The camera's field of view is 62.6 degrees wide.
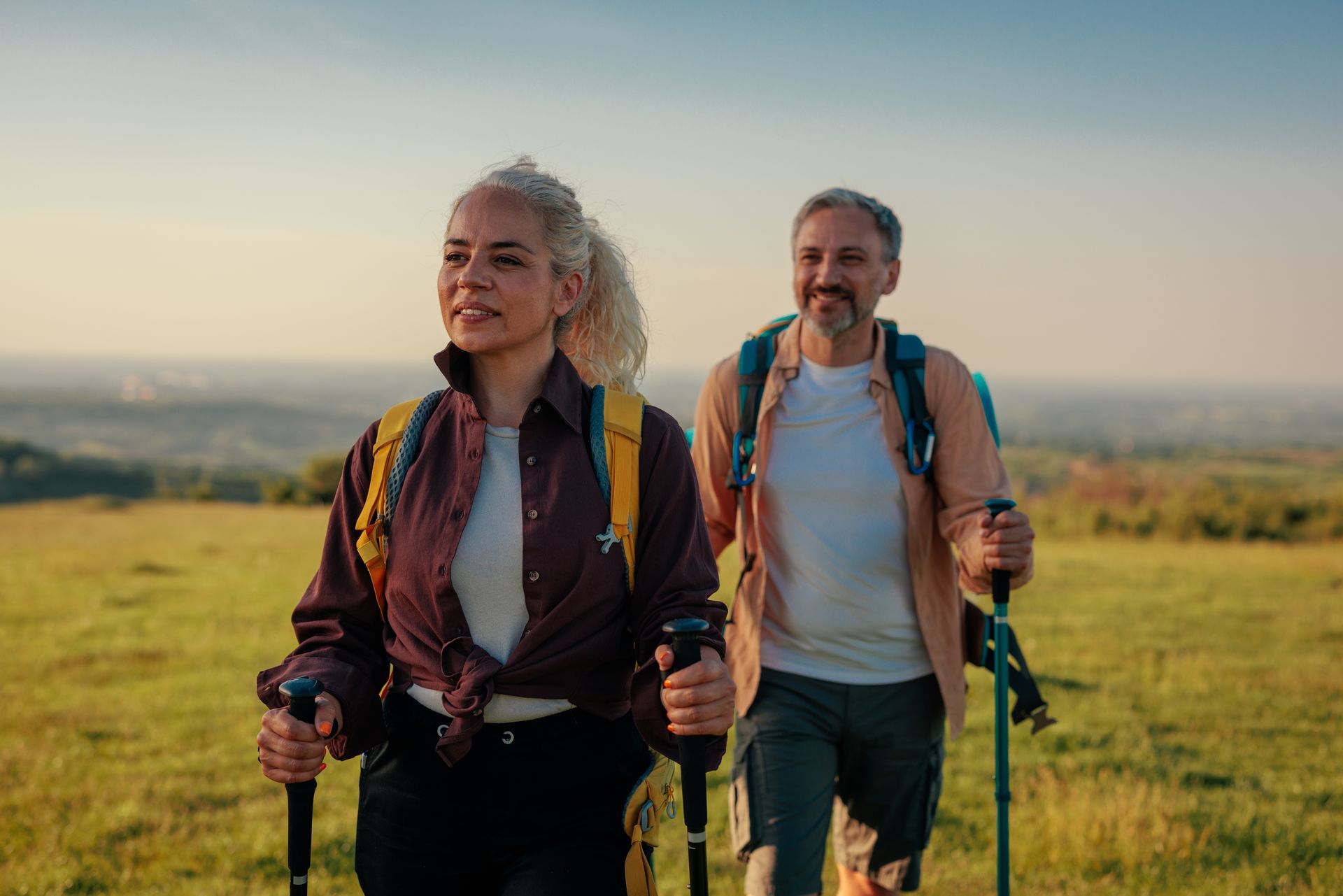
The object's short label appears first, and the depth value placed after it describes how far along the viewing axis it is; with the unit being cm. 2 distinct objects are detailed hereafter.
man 439
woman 272
